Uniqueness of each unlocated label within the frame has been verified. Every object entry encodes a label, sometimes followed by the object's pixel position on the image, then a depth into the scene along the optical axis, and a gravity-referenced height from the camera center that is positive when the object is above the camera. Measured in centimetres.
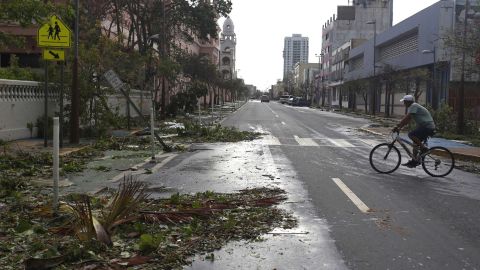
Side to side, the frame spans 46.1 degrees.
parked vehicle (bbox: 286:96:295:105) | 10875 +49
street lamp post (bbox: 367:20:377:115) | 5753 +110
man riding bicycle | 1212 -40
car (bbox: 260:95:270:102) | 14071 +111
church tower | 14962 +1591
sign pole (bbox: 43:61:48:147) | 1588 -6
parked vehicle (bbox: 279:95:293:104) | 12240 +95
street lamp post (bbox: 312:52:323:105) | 12418 +660
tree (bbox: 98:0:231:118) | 3661 +577
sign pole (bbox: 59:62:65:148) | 1591 +12
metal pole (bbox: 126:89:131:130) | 2427 -100
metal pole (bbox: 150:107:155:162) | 1433 -90
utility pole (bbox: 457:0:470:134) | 2505 -34
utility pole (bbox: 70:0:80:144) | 1709 -38
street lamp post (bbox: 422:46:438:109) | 4363 +136
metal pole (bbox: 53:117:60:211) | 727 -80
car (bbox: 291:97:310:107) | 10320 +32
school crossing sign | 1420 +159
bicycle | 1216 -115
